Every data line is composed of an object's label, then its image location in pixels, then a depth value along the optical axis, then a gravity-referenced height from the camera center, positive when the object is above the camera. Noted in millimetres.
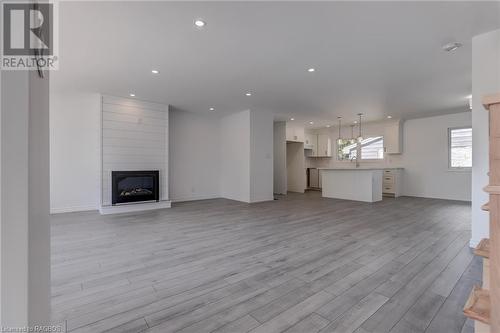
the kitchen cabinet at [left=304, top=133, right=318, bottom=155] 9734 +1084
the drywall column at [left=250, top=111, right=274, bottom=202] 6367 +293
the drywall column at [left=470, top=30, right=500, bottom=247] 2635 +678
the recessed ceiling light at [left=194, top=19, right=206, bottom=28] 2397 +1541
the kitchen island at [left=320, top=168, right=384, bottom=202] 6414 -545
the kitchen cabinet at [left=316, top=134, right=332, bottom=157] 9523 +855
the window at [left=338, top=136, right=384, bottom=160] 8336 +668
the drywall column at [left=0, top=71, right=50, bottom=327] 646 -100
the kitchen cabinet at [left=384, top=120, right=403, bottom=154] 7566 +1001
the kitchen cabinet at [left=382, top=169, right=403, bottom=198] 7395 -545
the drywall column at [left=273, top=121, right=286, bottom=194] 8148 +327
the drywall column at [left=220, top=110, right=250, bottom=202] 6418 +301
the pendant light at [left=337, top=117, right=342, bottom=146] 7512 +1580
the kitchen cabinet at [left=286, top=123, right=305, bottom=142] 8586 +1282
